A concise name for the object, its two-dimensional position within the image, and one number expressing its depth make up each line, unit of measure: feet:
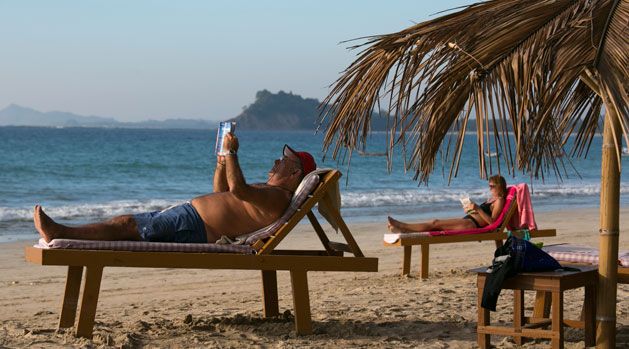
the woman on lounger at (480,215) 52.54
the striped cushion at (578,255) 32.40
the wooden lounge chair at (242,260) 31.01
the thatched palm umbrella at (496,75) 25.26
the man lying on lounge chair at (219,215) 33.19
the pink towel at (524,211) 52.75
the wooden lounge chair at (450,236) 49.52
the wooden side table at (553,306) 28.66
